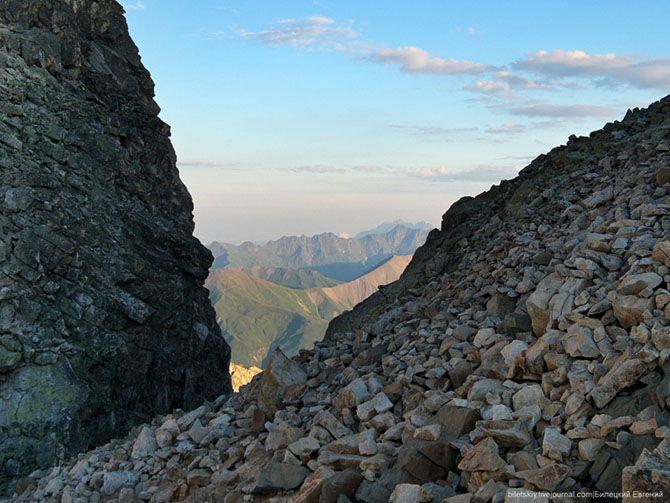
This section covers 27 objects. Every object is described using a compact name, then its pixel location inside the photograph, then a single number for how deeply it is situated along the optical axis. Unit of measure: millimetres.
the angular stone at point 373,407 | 11664
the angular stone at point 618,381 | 8469
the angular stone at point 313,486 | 9883
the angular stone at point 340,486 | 9562
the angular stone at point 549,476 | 7613
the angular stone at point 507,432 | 8594
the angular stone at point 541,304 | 11398
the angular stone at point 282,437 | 12125
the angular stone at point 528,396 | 9531
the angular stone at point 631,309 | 9344
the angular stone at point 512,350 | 10961
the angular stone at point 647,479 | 6465
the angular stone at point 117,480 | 14016
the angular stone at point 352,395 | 12375
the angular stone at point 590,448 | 7879
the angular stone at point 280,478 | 10789
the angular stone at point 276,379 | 14438
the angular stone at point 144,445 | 14875
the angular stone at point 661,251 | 9968
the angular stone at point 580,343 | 9617
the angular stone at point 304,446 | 11352
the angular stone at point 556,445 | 8051
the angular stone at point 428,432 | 9680
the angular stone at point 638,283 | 9602
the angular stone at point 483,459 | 8242
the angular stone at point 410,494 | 8414
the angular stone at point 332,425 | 11680
